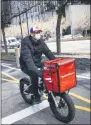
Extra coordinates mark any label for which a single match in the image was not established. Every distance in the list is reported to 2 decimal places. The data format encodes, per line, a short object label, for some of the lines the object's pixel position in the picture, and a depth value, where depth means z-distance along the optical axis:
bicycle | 2.44
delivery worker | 2.56
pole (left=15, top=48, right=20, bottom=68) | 6.48
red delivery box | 2.36
